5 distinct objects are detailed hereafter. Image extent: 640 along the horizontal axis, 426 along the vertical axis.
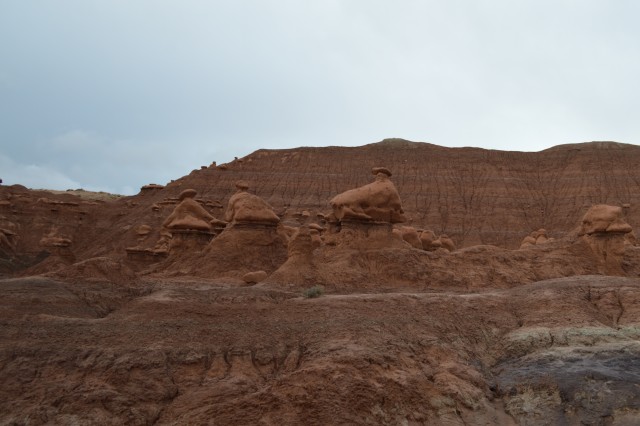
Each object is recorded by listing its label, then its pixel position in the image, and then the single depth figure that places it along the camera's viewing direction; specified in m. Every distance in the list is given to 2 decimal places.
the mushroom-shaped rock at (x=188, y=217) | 26.34
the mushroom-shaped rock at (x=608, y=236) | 21.75
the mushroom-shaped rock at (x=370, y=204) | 21.22
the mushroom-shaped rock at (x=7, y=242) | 45.47
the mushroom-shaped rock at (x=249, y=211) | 23.67
